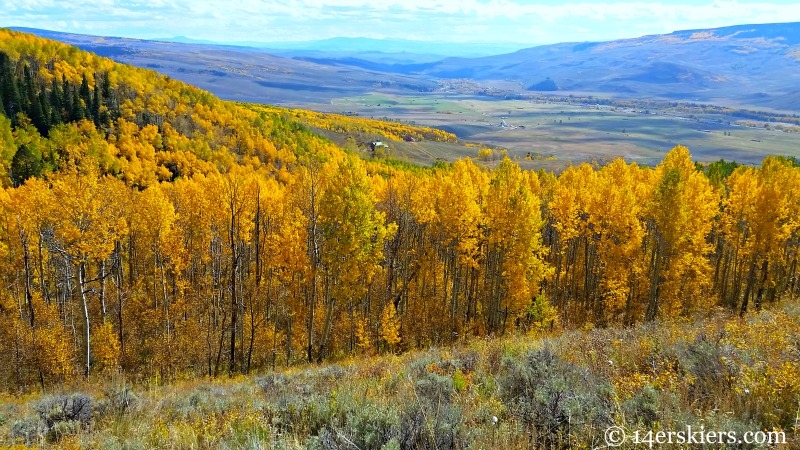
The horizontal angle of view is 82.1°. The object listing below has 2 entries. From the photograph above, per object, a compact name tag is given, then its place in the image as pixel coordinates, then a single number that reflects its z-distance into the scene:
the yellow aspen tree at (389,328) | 28.38
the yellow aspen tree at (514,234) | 27.89
